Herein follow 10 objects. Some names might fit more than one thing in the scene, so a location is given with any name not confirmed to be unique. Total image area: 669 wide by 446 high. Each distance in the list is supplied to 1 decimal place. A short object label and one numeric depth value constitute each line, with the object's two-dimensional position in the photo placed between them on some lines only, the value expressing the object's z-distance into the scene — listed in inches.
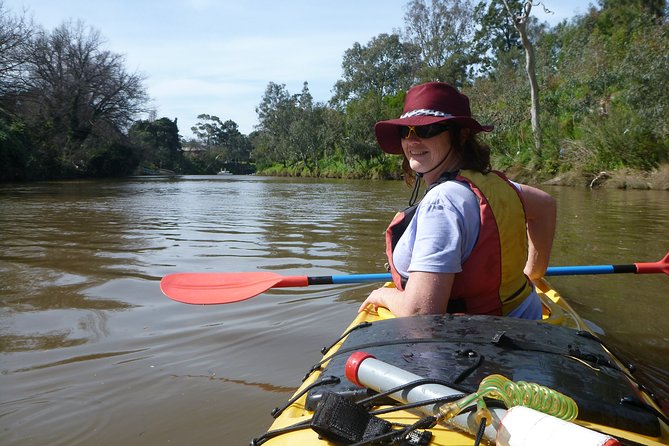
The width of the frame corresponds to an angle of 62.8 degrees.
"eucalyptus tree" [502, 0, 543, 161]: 768.4
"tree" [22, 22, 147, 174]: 1076.5
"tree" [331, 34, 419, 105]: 1710.1
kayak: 43.1
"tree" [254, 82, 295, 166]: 2014.0
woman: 67.6
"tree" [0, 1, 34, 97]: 901.8
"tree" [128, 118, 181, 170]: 2187.5
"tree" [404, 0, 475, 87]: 1440.7
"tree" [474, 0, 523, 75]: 1391.5
